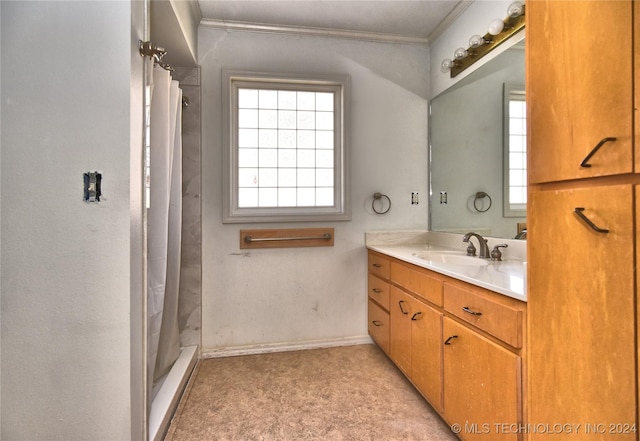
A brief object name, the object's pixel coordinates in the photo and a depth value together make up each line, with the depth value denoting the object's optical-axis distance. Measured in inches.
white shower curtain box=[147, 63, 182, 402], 63.6
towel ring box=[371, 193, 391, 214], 100.6
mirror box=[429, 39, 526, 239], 68.6
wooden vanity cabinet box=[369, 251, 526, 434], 42.8
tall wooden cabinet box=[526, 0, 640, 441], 29.4
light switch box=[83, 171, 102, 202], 43.0
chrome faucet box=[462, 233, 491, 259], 74.4
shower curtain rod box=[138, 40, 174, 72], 46.9
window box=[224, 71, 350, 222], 95.0
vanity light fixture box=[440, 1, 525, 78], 66.0
